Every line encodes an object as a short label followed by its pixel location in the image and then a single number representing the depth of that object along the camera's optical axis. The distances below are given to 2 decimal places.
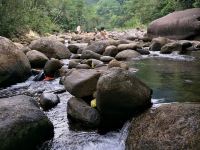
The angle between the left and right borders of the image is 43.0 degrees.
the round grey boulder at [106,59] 7.75
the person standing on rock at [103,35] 16.18
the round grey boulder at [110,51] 8.74
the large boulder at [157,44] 10.00
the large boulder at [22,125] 3.46
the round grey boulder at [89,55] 8.08
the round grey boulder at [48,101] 4.69
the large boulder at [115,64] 6.20
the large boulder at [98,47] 9.12
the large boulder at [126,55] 8.43
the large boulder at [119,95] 3.94
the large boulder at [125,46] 9.24
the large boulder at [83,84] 4.51
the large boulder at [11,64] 6.08
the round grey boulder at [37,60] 7.48
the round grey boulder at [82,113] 4.05
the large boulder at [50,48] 8.46
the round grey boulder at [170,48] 9.28
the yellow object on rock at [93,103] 4.28
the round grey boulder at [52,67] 6.69
